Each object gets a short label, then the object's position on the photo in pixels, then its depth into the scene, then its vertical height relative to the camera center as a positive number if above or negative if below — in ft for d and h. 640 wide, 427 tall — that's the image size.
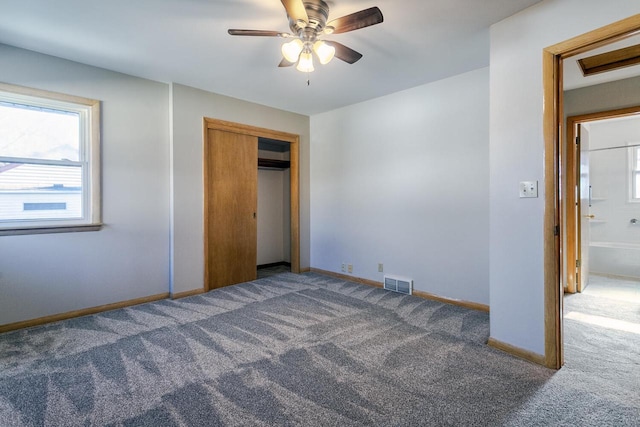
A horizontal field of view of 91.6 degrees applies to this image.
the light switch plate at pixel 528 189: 7.09 +0.54
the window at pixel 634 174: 17.22 +2.07
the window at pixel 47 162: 9.21 +1.71
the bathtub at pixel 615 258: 15.48 -2.43
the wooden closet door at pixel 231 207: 13.60 +0.35
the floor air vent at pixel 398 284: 12.56 -2.95
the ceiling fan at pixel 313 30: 6.25 +4.06
